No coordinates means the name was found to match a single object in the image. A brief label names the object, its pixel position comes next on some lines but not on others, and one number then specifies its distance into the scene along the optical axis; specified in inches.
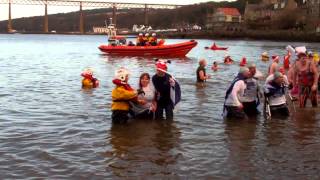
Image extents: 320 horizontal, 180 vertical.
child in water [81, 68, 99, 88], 741.9
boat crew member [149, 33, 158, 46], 1549.0
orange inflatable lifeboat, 1505.8
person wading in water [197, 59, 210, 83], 709.3
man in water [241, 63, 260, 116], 448.6
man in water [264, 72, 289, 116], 446.3
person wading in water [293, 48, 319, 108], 488.7
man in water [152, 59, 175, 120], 423.2
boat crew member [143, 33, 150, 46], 1544.7
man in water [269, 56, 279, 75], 532.8
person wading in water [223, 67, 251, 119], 433.1
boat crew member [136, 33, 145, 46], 1547.2
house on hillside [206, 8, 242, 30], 6412.4
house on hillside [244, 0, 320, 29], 4800.7
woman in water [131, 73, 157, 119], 433.1
